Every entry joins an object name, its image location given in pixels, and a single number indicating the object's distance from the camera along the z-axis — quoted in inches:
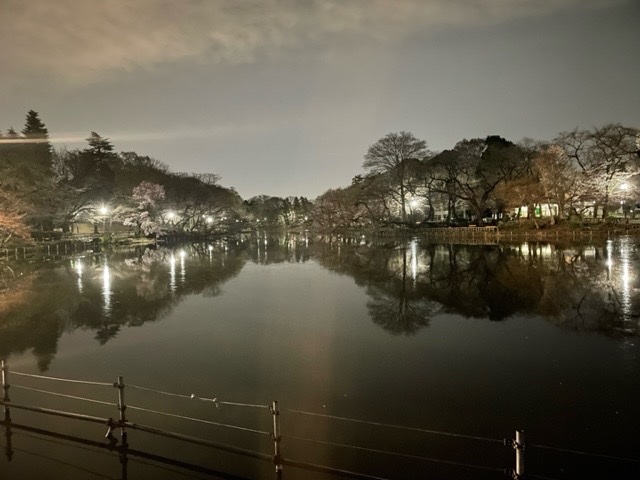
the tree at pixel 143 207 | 2036.2
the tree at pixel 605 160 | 1547.7
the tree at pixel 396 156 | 2143.2
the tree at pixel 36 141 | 2127.7
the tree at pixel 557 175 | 1606.8
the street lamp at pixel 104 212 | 1984.5
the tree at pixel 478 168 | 1883.6
